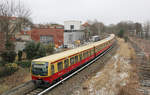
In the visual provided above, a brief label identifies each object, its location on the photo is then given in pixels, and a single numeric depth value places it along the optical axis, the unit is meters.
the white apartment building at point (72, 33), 42.34
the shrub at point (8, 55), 18.02
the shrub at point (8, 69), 16.15
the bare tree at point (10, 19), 19.19
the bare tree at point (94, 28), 73.40
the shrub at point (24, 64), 19.33
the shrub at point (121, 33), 70.62
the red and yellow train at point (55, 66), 10.73
